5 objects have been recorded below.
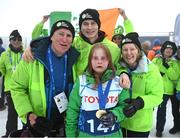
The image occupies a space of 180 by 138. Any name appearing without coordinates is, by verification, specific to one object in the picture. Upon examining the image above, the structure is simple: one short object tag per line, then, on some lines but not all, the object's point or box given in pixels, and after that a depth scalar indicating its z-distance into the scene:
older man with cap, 2.25
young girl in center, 2.10
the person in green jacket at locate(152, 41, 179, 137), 4.70
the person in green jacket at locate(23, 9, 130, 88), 2.39
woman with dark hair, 2.38
